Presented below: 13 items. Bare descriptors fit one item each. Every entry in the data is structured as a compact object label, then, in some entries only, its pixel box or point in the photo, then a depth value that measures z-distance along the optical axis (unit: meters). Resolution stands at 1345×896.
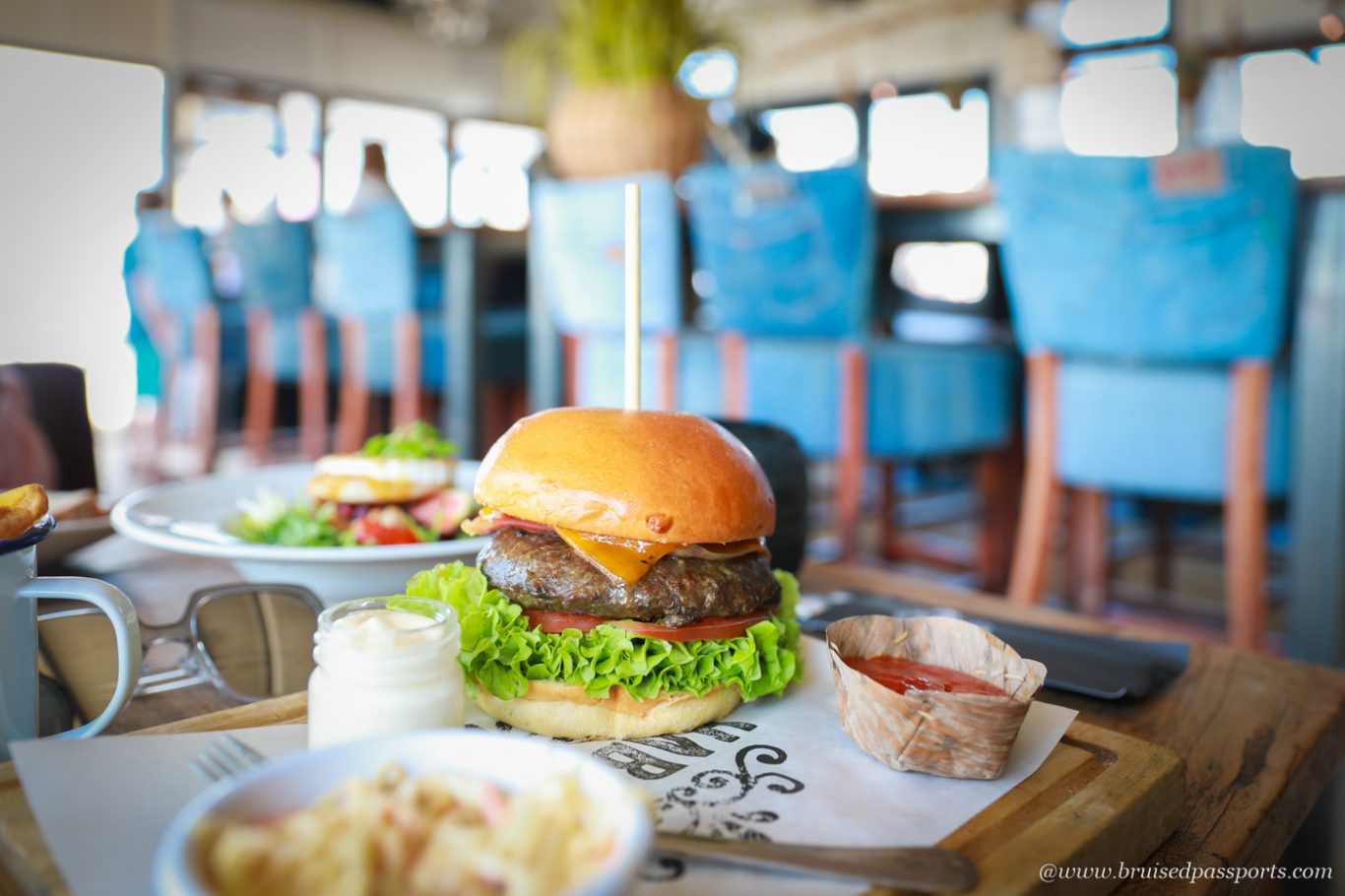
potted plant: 3.23
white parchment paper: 0.62
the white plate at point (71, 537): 1.20
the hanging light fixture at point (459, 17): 6.94
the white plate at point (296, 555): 1.10
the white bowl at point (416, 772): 0.47
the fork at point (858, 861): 0.61
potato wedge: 0.74
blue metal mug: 0.74
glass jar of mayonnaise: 0.71
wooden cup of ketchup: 0.74
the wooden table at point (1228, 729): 0.80
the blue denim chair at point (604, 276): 3.07
